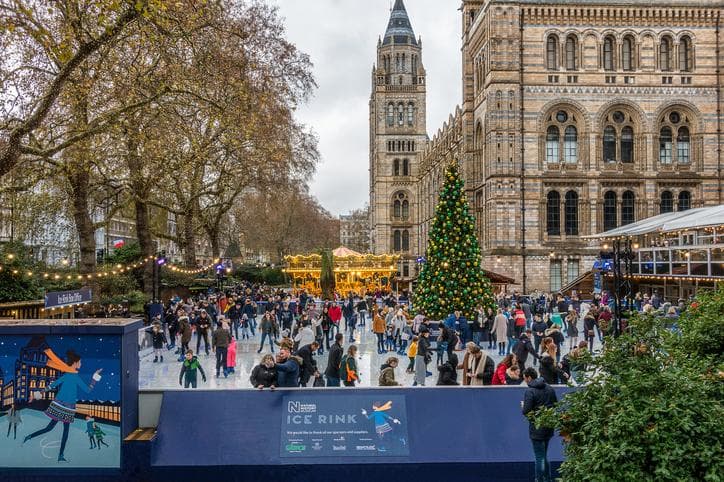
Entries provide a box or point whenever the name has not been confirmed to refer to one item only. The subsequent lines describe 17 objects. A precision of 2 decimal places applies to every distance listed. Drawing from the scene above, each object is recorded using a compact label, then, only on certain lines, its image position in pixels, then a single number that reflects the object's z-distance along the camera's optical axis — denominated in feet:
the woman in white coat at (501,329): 53.83
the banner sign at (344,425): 23.57
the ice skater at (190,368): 36.76
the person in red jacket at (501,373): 30.83
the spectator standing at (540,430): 22.02
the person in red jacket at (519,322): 54.90
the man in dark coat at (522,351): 37.63
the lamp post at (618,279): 47.98
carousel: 121.80
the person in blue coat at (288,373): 28.96
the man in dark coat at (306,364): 34.14
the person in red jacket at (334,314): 63.98
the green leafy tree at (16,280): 64.44
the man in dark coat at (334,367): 33.81
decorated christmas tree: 66.18
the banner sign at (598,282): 98.84
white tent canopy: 74.99
